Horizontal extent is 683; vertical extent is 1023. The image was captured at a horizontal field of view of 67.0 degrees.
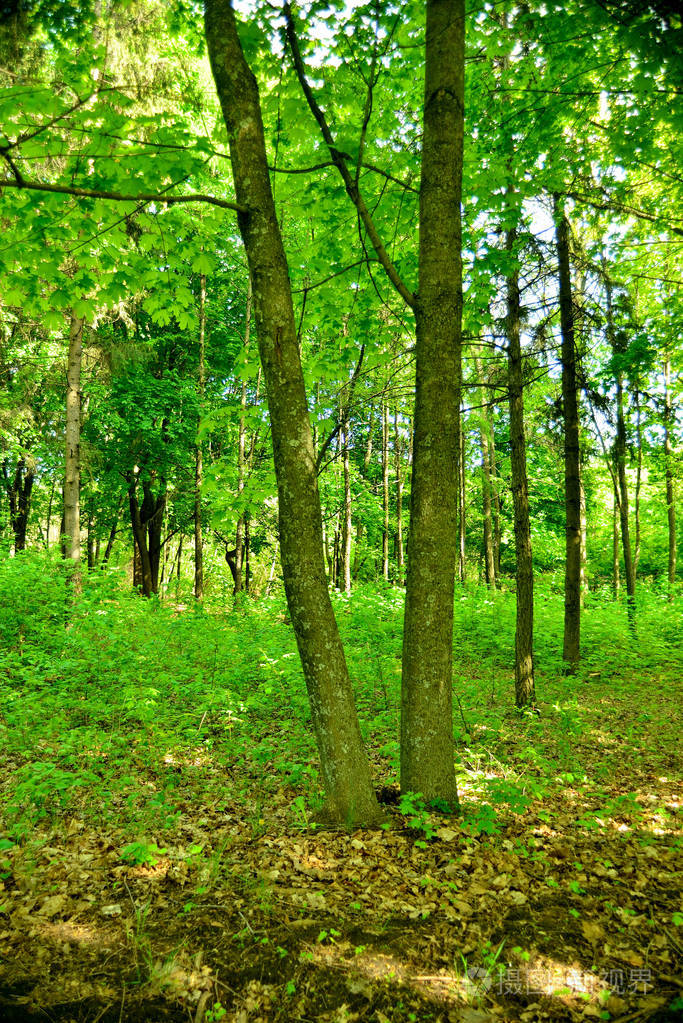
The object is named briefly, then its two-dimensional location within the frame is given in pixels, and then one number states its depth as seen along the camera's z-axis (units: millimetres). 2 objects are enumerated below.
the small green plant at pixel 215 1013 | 2271
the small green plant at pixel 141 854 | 3199
